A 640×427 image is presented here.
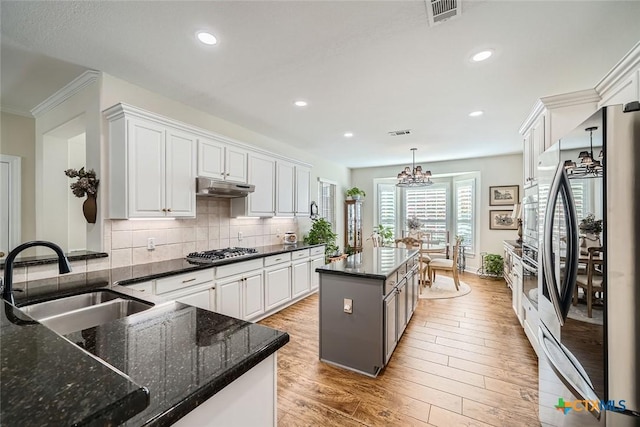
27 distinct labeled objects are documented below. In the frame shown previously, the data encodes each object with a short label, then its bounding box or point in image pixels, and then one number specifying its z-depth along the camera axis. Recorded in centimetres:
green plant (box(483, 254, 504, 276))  584
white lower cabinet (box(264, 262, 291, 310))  368
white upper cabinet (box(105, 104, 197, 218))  254
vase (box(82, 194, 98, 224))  263
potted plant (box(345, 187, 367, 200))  711
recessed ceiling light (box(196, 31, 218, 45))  203
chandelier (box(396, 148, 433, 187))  501
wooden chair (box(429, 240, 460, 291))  492
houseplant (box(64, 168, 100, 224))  257
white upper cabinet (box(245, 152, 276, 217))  389
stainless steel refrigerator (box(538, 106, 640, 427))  110
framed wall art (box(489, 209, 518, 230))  599
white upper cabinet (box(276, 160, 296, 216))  441
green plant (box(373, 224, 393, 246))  732
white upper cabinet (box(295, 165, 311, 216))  486
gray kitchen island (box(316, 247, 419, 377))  238
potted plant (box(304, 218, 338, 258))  506
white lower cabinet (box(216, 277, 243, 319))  298
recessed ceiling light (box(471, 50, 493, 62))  225
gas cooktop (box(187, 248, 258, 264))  298
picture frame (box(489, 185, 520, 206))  596
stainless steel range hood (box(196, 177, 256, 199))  312
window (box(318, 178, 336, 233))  640
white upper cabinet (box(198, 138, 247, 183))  323
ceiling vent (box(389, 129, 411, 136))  433
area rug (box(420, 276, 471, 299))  474
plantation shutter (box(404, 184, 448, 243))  699
